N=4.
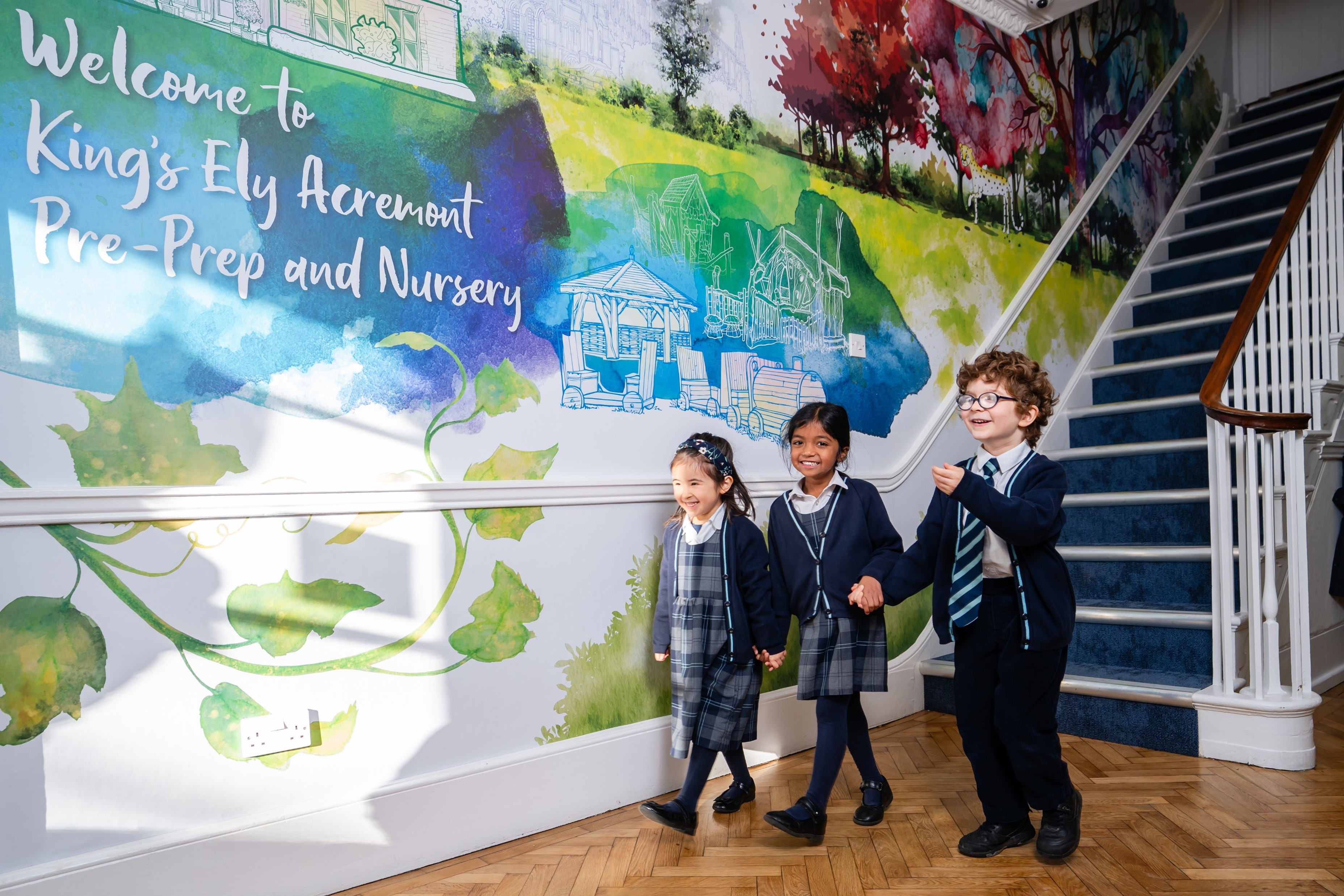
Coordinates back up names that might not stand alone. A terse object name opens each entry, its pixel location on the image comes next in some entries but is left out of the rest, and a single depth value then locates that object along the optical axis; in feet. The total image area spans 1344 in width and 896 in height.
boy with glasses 6.01
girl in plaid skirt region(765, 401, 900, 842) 6.90
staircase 8.82
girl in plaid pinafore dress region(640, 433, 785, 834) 7.11
